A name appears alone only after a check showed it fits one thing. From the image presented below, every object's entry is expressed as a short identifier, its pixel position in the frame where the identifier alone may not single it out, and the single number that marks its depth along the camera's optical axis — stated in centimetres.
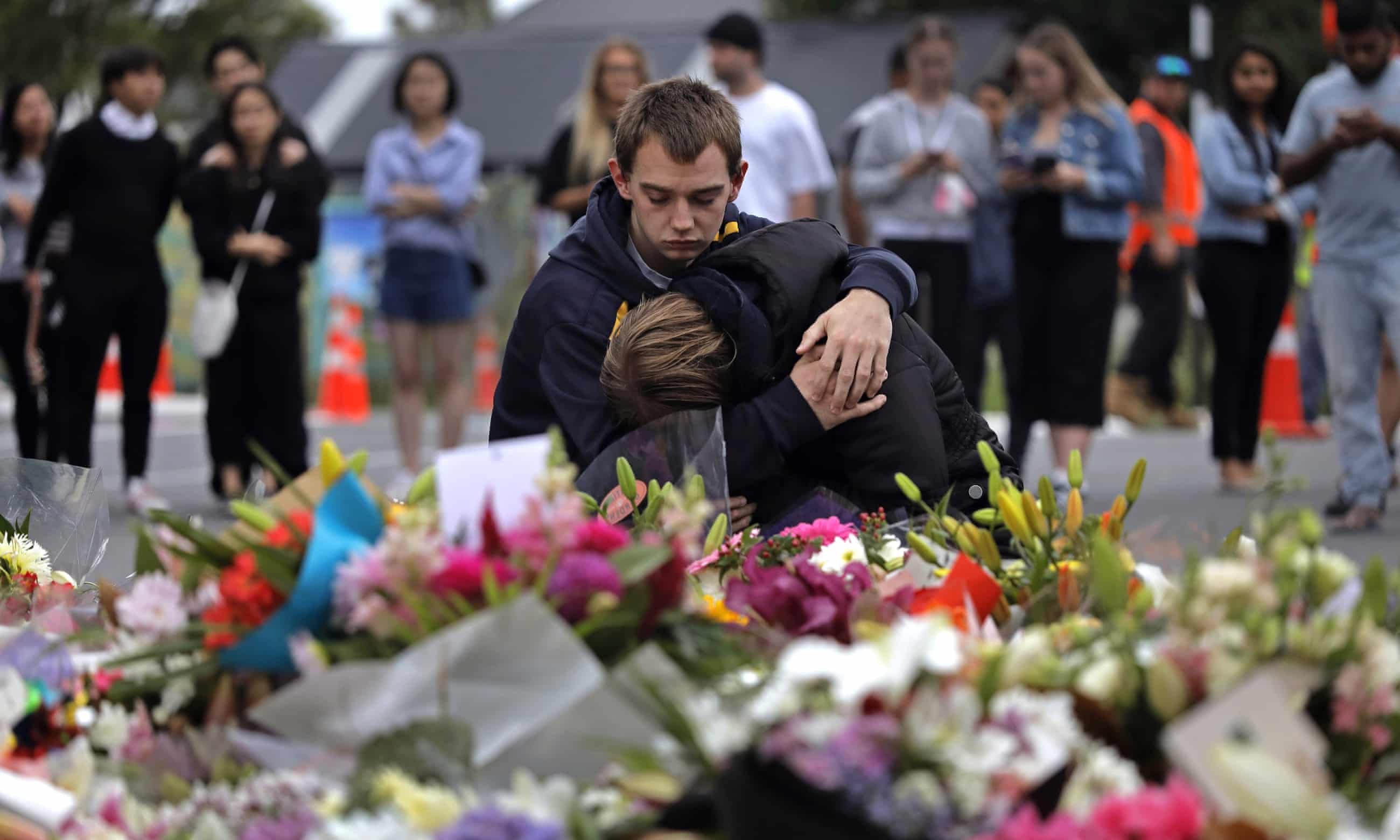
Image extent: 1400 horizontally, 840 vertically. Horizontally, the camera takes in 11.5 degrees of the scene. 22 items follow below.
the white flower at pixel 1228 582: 731
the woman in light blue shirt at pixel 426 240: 2363
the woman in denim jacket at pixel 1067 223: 2281
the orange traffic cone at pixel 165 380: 3281
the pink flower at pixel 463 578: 795
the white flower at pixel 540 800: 732
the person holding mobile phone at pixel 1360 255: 2224
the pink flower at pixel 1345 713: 746
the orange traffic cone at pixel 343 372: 2898
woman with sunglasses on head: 2272
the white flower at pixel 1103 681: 762
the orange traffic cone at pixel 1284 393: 2607
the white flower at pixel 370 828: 729
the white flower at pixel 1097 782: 711
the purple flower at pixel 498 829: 697
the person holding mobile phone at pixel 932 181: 2320
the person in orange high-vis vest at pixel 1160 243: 2494
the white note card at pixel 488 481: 847
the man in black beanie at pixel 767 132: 2271
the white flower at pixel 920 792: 659
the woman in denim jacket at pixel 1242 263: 2357
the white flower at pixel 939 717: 678
